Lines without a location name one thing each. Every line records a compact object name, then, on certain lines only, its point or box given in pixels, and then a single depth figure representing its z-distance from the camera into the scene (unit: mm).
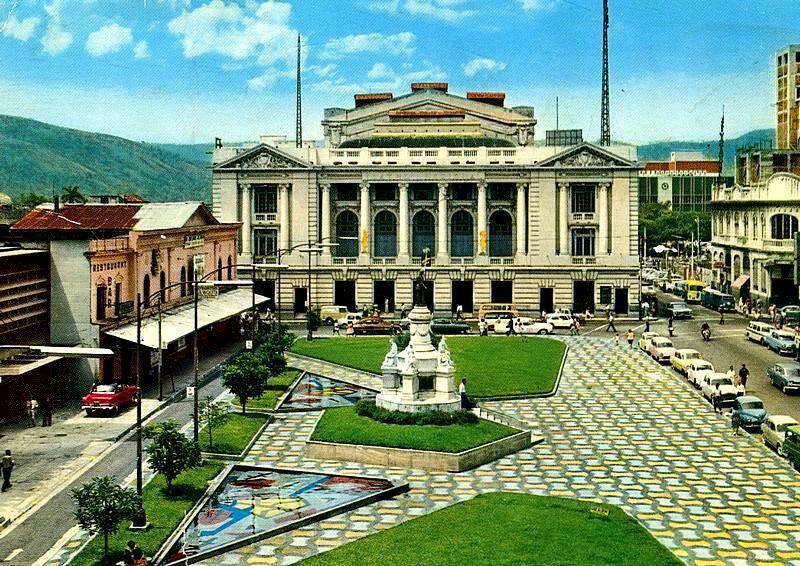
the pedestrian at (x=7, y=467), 40997
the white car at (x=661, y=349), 76625
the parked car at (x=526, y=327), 95062
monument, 52391
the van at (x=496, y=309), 100500
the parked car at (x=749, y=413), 53594
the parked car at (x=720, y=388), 59281
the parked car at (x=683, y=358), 71062
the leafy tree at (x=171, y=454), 39312
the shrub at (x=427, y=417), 50250
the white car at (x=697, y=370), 66125
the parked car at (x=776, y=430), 48406
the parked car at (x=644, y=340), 82362
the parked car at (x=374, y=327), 93562
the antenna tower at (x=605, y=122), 114825
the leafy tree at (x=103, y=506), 32219
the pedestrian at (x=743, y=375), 63584
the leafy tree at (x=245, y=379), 56094
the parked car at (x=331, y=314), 102250
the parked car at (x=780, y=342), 78750
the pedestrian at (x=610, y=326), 96688
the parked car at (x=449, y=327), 93125
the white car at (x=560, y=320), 96875
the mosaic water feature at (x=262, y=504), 34688
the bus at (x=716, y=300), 108875
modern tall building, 177000
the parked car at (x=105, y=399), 54406
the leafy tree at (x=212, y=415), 47781
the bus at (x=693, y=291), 118250
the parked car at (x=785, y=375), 63156
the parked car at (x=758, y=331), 84244
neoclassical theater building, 107188
